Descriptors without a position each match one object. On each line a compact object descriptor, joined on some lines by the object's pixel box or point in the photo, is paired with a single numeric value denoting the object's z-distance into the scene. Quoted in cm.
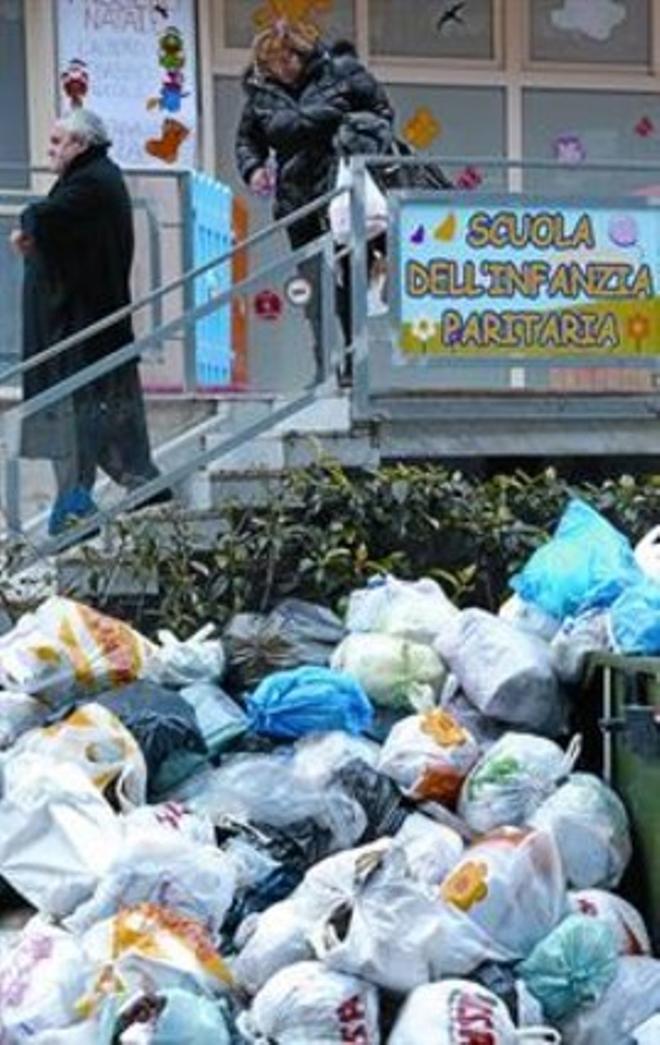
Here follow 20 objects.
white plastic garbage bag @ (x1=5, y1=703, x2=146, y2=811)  496
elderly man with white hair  683
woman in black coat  780
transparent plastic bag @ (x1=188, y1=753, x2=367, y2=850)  486
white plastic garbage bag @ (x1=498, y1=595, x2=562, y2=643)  549
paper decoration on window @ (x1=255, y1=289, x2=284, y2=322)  727
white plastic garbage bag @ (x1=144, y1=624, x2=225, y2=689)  566
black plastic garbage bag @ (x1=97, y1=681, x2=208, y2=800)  515
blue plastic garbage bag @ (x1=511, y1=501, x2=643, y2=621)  534
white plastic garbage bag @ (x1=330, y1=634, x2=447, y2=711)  547
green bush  668
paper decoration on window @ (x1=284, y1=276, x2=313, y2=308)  727
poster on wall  959
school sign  722
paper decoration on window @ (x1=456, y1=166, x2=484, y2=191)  862
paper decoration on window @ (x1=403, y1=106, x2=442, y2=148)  1027
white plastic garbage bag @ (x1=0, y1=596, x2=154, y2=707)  547
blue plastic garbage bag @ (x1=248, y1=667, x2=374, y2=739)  527
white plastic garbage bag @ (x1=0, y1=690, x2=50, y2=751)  541
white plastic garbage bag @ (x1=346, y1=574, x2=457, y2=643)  569
